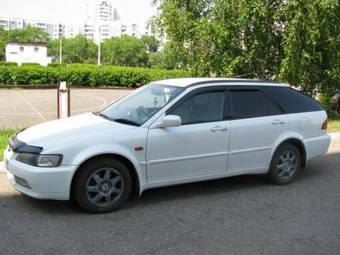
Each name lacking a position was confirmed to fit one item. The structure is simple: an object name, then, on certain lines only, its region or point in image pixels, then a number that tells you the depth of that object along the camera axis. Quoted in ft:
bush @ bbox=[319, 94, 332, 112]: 50.93
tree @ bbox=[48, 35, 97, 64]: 388.98
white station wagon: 17.92
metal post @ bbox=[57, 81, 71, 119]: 35.83
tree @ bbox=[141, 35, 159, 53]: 357.55
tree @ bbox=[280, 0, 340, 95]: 41.55
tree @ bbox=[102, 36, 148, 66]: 352.08
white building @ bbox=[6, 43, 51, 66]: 341.21
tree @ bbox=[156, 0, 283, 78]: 43.27
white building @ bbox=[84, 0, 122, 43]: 367.64
